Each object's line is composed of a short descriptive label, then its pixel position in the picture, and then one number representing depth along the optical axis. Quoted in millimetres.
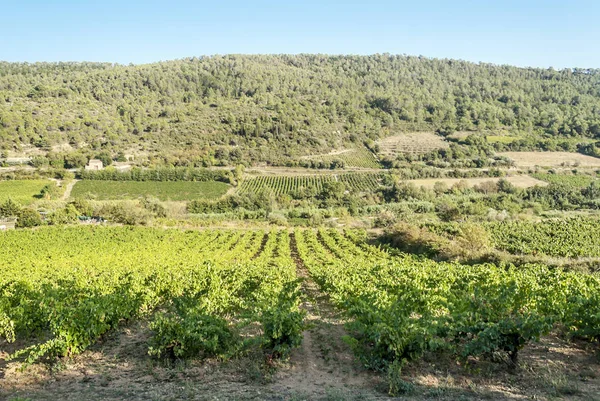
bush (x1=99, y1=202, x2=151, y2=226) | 56062
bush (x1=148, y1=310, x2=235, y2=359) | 9977
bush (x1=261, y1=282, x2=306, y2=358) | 10031
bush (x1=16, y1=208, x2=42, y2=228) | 49844
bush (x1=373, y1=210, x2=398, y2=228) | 58138
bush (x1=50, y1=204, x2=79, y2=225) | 52822
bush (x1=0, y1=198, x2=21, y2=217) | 54344
